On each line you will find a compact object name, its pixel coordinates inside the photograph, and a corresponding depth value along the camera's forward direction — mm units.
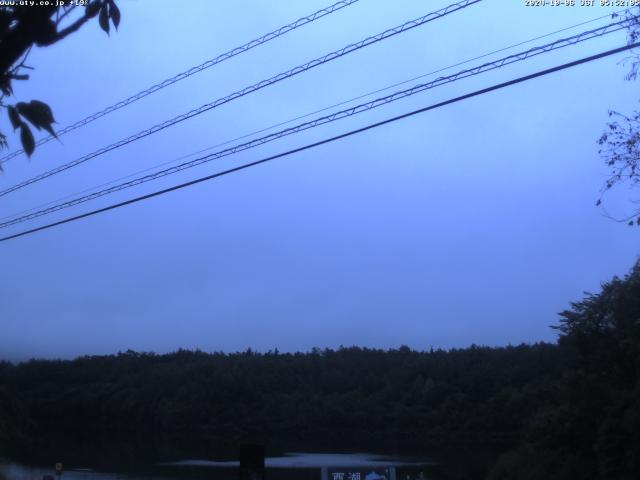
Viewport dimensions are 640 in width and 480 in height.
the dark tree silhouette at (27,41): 3336
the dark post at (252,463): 10531
